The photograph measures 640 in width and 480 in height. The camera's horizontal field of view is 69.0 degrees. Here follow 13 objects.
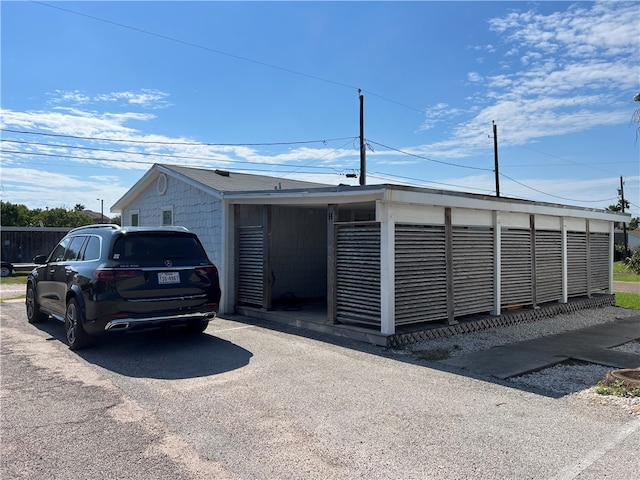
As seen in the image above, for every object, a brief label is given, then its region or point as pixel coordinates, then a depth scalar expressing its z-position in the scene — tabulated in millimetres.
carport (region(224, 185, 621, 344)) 7754
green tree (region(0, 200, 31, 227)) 51594
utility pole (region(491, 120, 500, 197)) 28078
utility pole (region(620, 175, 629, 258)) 47094
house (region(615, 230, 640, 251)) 67775
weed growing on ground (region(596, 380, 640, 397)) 5121
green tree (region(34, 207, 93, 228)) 56188
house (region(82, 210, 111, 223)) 64306
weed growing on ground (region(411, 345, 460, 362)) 6771
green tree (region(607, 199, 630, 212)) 48353
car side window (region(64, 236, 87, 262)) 7583
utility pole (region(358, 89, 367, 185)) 22484
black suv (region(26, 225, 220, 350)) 6426
